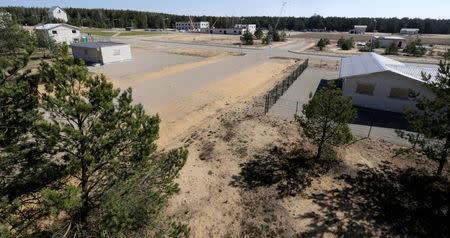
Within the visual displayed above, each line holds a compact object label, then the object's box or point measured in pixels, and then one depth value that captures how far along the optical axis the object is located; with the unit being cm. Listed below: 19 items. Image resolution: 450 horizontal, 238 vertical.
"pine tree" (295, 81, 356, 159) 1214
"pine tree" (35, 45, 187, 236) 618
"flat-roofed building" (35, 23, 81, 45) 5388
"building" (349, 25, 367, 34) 12875
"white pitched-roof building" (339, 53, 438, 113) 2011
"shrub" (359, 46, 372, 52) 6100
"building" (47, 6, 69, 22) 10239
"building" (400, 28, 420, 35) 11919
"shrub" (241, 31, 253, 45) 7162
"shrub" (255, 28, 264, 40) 8288
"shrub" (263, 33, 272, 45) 7200
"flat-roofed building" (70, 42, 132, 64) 3994
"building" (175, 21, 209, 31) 13873
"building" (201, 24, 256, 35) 11212
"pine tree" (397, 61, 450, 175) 975
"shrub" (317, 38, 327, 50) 6285
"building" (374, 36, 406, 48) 6675
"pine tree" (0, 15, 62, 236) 588
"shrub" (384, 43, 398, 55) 5761
